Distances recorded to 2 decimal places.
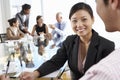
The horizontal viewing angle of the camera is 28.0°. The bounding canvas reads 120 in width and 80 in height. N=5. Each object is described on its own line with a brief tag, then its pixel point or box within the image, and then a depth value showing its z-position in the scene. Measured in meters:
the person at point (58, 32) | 2.79
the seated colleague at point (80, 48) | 1.32
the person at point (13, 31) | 2.93
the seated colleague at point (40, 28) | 2.97
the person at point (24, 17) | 4.12
